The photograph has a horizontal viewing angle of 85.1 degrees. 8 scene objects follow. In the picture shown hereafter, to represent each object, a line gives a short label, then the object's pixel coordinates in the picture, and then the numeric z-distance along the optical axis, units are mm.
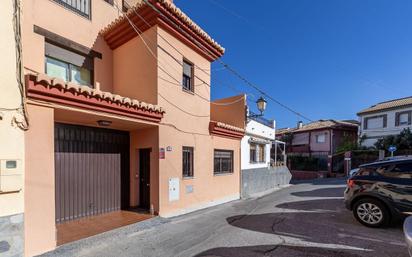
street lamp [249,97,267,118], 12198
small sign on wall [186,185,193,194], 8227
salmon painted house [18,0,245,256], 4984
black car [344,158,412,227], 5781
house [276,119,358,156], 28422
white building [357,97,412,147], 23764
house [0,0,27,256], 4145
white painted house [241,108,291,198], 12216
